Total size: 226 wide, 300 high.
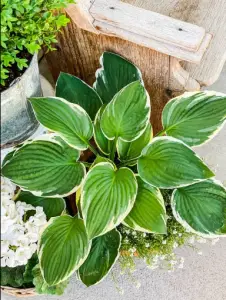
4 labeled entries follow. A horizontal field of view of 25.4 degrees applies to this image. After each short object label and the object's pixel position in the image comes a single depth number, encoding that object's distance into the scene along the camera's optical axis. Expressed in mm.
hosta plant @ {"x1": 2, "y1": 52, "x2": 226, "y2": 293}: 1256
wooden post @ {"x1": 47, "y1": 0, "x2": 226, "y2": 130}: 1256
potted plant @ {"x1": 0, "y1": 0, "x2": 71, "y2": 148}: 1105
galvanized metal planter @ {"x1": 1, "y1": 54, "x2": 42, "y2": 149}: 1192
